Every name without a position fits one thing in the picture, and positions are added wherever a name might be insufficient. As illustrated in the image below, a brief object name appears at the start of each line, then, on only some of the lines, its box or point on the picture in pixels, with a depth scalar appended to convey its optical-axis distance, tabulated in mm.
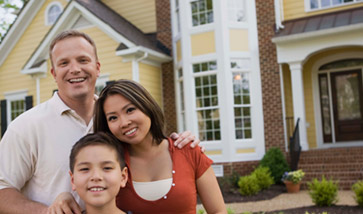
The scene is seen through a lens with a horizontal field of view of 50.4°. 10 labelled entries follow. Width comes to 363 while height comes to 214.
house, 11070
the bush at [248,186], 9078
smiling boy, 1928
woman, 2115
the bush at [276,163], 10172
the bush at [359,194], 6809
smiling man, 2068
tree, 21803
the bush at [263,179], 9539
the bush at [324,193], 7027
